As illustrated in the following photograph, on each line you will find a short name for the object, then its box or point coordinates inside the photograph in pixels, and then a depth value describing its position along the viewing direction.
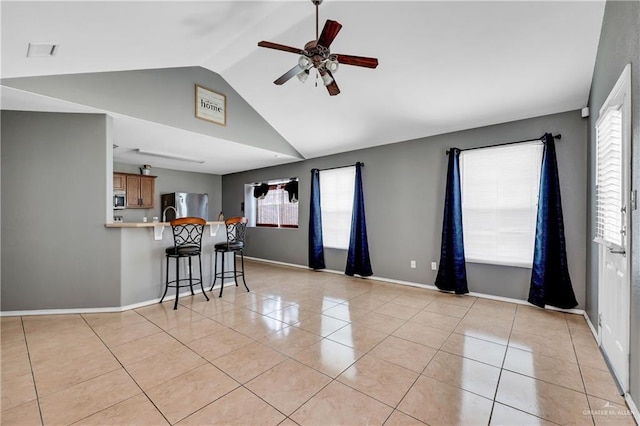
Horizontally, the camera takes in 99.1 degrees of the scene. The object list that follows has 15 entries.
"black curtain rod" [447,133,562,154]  3.26
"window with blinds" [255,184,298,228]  6.42
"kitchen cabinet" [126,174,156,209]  5.73
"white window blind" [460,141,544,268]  3.47
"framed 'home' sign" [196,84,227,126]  3.86
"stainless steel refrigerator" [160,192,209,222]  6.45
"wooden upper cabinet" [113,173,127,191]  5.48
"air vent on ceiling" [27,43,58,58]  2.16
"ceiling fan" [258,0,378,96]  2.05
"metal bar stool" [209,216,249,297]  4.08
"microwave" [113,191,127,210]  5.46
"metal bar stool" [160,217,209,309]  3.44
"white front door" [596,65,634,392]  1.75
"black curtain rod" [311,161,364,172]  5.02
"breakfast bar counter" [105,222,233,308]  3.34
